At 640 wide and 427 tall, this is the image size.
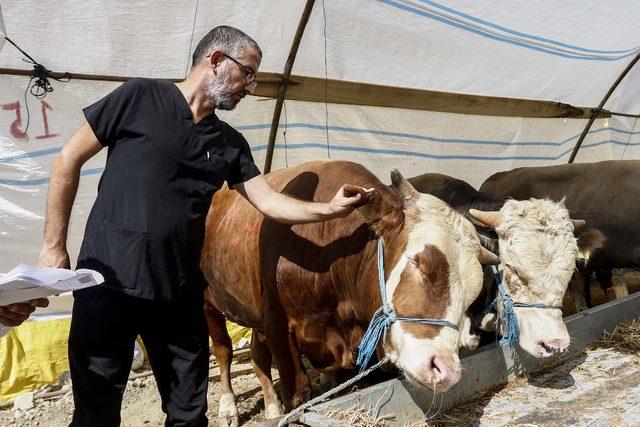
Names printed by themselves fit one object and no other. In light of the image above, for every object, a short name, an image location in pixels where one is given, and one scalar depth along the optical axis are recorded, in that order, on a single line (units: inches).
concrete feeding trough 95.0
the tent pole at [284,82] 170.7
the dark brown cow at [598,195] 235.5
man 88.9
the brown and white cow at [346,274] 94.3
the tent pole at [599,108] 281.1
